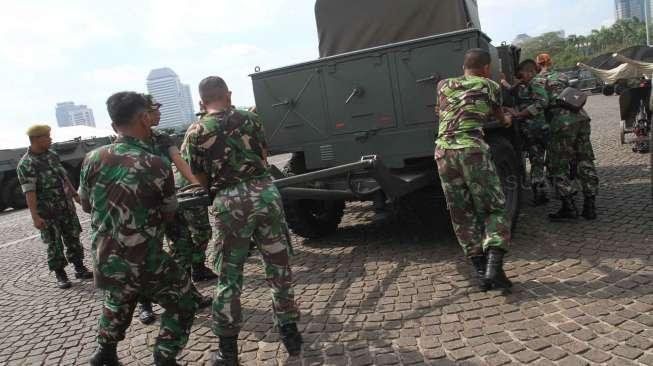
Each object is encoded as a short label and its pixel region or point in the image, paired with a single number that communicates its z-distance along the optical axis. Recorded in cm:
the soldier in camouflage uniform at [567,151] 508
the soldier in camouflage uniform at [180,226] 398
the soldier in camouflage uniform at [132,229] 262
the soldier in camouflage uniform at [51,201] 495
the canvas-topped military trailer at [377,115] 442
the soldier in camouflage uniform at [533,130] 563
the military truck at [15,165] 1389
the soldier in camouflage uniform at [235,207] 294
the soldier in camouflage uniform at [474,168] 369
